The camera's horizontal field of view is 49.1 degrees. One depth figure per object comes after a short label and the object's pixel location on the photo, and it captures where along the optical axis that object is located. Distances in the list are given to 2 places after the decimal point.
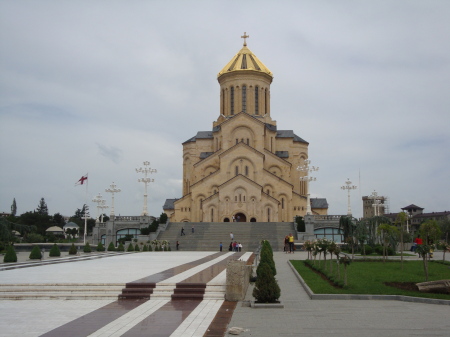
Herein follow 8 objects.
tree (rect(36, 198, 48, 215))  101.74
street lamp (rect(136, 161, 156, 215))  45.47
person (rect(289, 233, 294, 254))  32.06
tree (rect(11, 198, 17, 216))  96.93
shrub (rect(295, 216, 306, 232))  41.91
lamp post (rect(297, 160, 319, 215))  44.05
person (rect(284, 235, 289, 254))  32.85
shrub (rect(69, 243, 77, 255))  29.38
